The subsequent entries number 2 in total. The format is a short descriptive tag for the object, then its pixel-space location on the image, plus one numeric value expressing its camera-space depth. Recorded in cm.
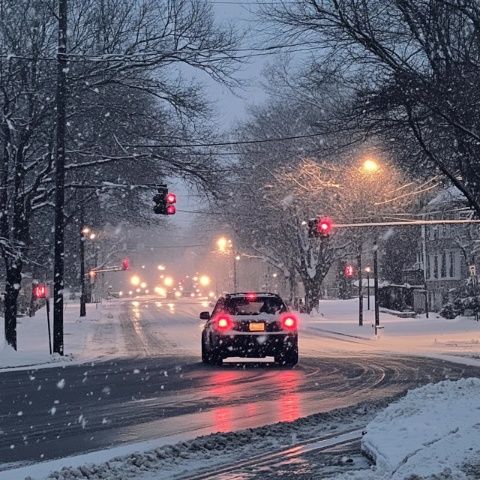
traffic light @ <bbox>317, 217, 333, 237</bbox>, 3519
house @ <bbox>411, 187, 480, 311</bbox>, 6381
